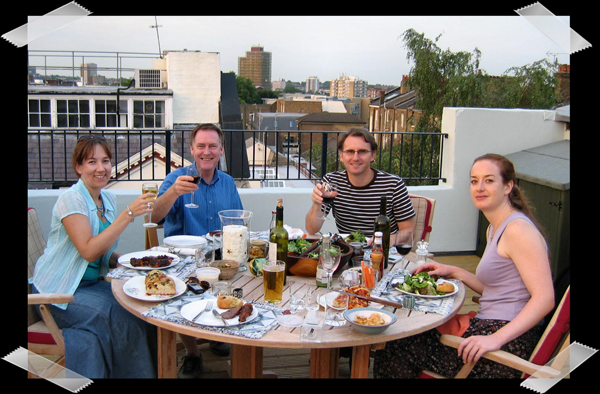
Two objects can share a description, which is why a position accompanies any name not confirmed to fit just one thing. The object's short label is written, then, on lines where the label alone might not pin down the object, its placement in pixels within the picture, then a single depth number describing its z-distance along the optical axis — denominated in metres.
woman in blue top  2.13
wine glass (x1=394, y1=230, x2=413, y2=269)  2.38
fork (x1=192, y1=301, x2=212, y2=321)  1.84
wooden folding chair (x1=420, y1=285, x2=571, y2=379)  1.80
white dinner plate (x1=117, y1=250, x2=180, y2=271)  2.34
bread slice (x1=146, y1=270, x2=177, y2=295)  2.01
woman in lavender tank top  1.92
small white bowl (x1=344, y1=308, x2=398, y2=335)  1.73
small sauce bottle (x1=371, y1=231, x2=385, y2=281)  2.20
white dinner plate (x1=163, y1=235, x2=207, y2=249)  2.62
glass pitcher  2.38
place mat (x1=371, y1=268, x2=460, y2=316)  1.97
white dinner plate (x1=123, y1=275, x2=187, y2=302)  1.97
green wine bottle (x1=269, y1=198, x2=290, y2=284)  2.18
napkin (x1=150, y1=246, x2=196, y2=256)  2.57
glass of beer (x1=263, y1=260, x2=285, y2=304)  1.99
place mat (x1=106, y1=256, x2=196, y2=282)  2.25
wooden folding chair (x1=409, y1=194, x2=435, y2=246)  3.31
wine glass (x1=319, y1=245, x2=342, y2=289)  2.08
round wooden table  1.71
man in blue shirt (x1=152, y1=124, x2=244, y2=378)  3.02
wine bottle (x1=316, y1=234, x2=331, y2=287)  2.12
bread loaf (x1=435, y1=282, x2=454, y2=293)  2.12
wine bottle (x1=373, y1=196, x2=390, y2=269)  2.39
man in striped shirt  2.96
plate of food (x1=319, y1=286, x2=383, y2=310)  1.93
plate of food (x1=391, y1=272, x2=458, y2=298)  2.09
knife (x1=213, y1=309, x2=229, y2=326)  1.81
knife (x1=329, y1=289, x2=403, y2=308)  1.96
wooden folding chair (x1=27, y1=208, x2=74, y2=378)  2.04
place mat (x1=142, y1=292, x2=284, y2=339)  1.75
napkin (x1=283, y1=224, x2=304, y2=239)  2.76
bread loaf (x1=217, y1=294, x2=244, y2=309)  1.88
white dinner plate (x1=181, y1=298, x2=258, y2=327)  1.78
